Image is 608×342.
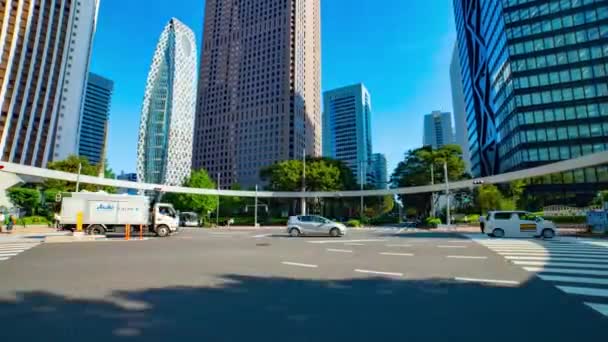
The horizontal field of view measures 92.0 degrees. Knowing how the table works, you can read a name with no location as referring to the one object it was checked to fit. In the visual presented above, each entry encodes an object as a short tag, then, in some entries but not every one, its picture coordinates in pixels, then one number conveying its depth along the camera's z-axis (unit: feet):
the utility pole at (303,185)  177.06
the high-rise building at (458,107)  358.14
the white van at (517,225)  60.39
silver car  70.95
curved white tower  428.15
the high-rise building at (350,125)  563.89
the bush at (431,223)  116.90
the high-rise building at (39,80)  169.58
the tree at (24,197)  113.60
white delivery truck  69.67
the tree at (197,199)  191.31
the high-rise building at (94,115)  481.01
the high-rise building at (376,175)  582.27
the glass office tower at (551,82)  156.35
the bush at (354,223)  138.59
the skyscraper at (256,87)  380.78
